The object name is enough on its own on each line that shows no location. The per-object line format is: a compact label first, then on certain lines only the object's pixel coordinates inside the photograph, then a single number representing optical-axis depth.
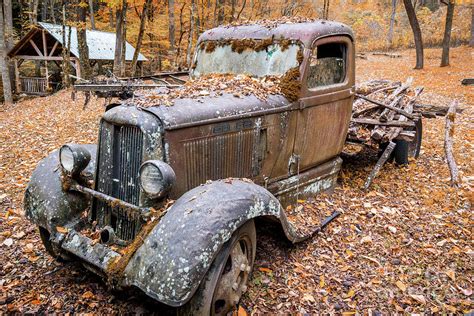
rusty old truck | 2.58
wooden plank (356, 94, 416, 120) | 5.82
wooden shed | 18.22
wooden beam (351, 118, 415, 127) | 5.38
